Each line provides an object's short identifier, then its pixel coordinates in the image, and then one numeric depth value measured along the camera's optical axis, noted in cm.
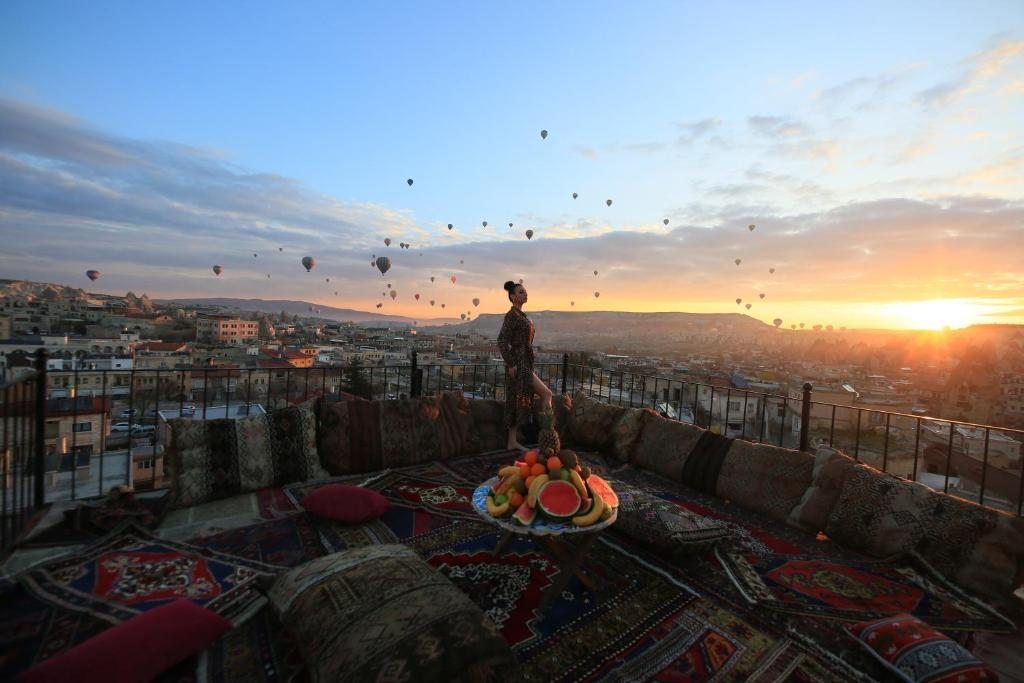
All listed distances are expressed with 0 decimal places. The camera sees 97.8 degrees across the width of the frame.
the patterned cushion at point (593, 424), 566
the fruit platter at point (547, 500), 251
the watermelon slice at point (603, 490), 279
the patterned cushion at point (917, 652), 188
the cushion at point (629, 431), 533
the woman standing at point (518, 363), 494
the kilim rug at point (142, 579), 246
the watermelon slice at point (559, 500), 252
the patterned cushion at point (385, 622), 157
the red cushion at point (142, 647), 166
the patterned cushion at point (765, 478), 392
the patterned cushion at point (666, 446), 479
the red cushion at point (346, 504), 354
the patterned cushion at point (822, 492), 364
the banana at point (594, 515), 250
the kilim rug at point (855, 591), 258
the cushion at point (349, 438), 465
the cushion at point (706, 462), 446
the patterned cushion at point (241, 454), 389
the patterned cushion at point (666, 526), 303
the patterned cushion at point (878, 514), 320
